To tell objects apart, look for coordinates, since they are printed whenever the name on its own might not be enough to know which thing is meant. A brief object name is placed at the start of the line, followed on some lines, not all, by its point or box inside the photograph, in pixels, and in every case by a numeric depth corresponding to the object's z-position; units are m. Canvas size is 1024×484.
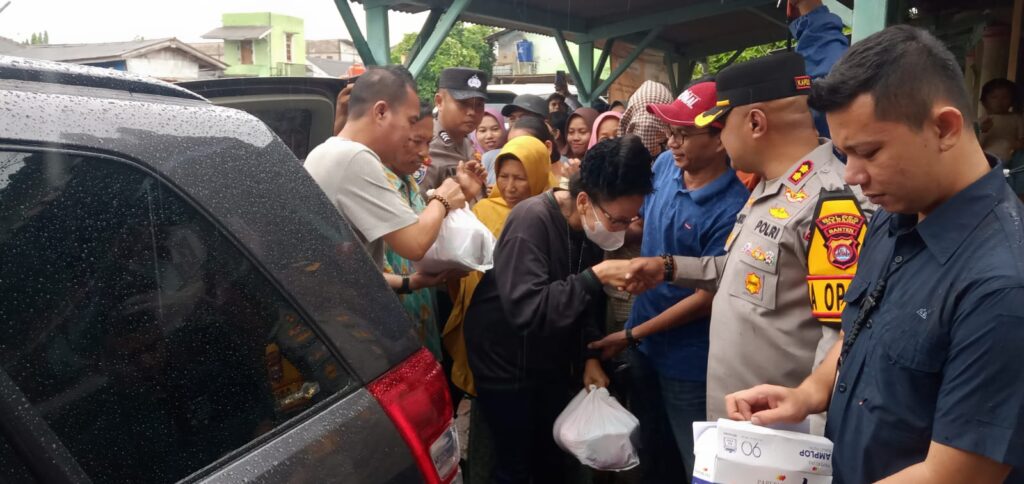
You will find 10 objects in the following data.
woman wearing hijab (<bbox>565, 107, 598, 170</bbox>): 5.90
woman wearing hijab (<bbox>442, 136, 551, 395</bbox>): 3.47
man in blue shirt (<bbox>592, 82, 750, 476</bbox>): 2.95
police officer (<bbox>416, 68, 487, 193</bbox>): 4.85
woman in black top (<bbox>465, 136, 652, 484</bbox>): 2.83
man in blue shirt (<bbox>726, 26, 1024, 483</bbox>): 1.27
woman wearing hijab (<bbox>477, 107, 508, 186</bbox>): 6.31
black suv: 1.13
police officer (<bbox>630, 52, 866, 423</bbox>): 2.23
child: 5.16
